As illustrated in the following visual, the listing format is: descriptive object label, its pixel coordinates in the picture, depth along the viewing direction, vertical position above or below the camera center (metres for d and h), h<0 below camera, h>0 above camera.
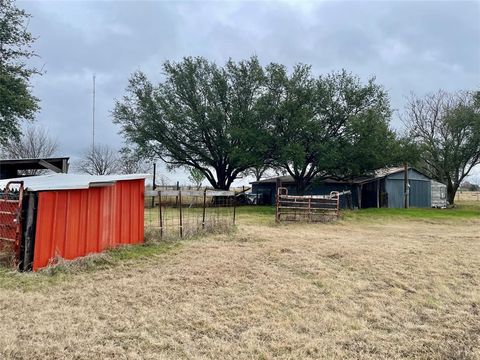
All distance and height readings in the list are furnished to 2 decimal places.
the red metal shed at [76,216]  5.95 -0.35
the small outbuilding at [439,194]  28.47 +0.51
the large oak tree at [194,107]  24.53 +5.68
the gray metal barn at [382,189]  24.89 +0.77
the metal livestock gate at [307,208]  15.85 -0.35
